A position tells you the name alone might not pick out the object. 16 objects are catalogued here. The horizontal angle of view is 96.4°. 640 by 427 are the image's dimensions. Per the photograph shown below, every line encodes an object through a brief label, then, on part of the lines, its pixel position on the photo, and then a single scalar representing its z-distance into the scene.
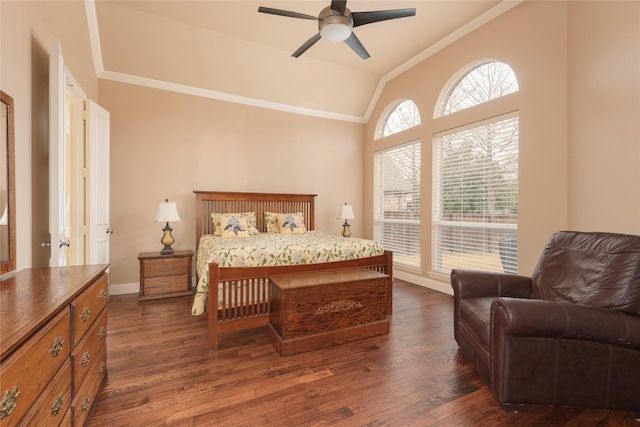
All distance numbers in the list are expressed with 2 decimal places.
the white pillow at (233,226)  3.81
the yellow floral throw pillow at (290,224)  4.30
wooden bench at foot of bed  2.31
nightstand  3.57
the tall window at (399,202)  4.55
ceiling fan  2.40
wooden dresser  0.84
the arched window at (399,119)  4.67
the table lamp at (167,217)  3.72
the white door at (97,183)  2.85
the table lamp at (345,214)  4.98
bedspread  2.55
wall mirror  1.50
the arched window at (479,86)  3.36
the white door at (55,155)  1.82
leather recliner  1.55
